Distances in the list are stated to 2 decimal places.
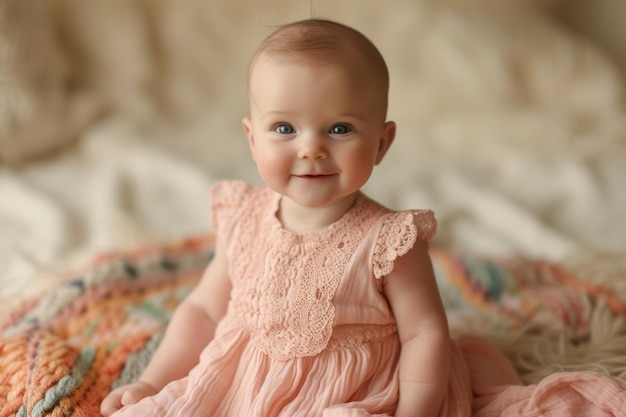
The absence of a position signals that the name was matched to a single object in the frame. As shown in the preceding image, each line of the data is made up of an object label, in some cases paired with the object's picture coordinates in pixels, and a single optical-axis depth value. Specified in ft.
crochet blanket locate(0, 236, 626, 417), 2.70
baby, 2.39
